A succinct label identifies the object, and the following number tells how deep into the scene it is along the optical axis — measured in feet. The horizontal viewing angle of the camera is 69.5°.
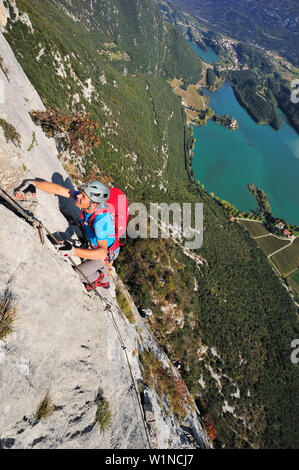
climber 21.85
